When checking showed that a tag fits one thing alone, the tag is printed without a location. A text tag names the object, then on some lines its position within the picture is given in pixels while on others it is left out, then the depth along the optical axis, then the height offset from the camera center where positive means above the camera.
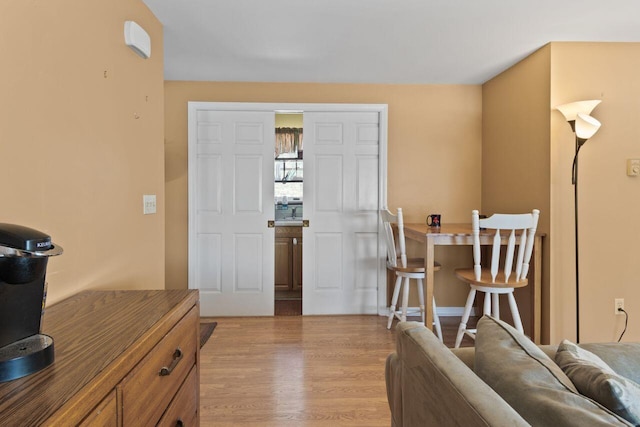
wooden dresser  0.66 -0.35
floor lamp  2.40 +0.61
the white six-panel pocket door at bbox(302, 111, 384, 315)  3.58 +0.00
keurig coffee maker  0.73 -0.20
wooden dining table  2.63 -0.36
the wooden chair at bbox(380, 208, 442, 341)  2.98 -0.48
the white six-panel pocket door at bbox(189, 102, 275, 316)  3.51 -0.02
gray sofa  0.65 -0.38
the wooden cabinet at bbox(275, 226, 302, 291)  4.45 -0.61
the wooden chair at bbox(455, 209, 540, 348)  2.43 -0.34
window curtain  5.19 +1.07
